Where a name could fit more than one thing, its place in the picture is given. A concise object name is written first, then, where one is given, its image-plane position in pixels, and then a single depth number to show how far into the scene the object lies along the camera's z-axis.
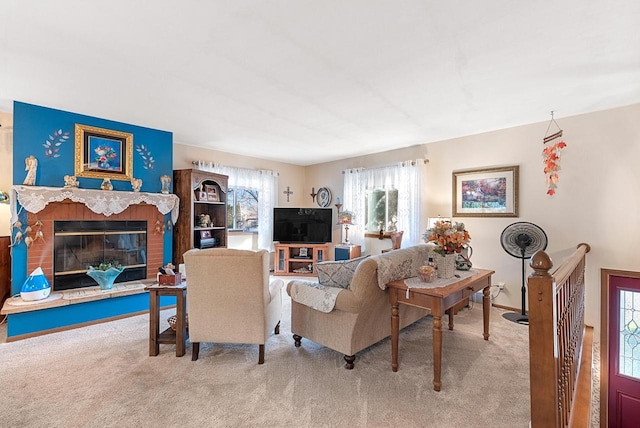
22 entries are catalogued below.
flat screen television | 5.81
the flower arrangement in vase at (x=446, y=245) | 2.51
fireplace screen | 3.41
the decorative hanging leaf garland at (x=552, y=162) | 3.41
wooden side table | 2.55
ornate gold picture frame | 3.47
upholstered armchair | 2.36
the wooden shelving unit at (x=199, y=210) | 4.30
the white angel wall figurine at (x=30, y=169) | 3.12
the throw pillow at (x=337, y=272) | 2.45
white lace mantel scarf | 3.04
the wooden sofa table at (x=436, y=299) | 2.10
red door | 2.70
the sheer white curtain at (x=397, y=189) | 4.63
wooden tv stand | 5.73
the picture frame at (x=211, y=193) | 4.77
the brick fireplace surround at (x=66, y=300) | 2.95
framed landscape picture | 3.79
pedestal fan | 3.37
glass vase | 3.44
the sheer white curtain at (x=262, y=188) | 5.43
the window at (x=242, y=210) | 5.50
